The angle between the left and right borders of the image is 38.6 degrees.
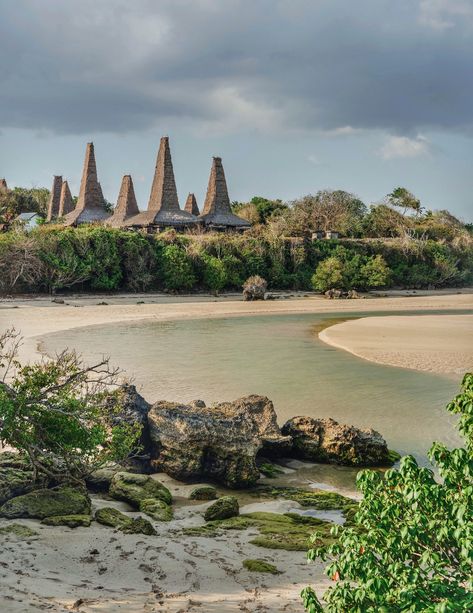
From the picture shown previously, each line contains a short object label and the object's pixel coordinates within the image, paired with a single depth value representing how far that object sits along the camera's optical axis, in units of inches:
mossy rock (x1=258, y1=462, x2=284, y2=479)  446.6
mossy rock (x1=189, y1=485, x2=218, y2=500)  392.2
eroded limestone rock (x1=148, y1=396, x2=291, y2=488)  420.8
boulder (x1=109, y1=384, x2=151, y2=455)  440.1
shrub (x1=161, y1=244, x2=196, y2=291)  2123.5
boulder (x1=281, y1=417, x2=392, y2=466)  463.5
